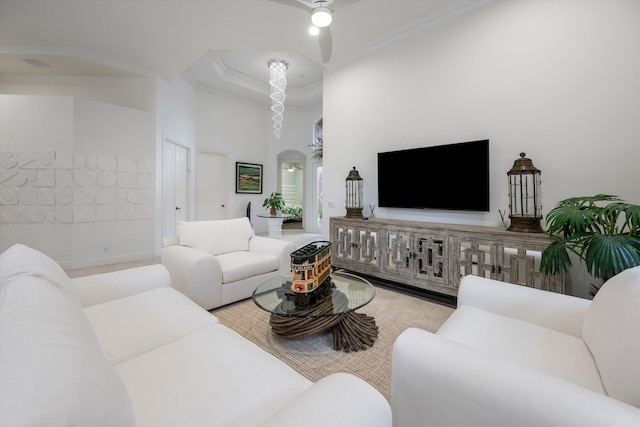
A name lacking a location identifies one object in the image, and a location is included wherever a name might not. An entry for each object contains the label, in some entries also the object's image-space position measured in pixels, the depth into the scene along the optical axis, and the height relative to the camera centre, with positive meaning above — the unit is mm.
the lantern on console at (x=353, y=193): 3783 +309
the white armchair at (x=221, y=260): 2402 -455
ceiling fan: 2471 +1930
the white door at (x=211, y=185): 6176 +696
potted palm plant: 1582 -161
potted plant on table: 5898 +253
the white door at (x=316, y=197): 7598 +494
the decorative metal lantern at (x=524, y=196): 2436 +172
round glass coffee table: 1755 -613
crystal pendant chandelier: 5125 +2680
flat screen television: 2959 +447
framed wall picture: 6816 +951
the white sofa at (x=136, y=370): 479 -514
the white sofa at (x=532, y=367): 740 -530
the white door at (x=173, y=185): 5074 +595
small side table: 5941 -208
